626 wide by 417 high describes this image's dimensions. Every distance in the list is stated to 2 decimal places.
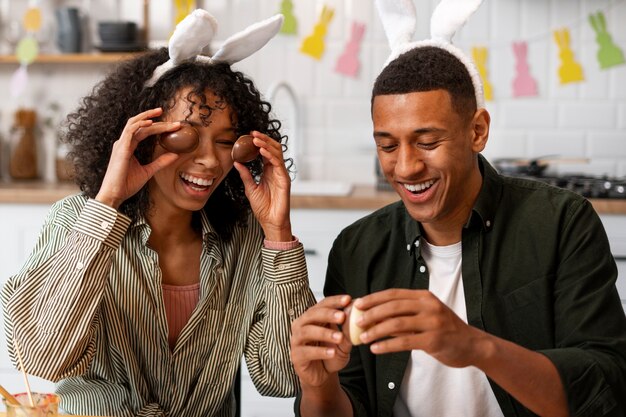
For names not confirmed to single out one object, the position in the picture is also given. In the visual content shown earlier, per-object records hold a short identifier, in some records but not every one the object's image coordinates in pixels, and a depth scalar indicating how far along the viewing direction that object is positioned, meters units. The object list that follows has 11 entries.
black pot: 3.62
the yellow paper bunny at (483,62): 3.90
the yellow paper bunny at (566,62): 3.87
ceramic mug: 3.96
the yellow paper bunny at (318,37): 3.96
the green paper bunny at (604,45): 3.83
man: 1.63
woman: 1.79
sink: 3.57
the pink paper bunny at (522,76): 3.89
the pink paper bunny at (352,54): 3.97
